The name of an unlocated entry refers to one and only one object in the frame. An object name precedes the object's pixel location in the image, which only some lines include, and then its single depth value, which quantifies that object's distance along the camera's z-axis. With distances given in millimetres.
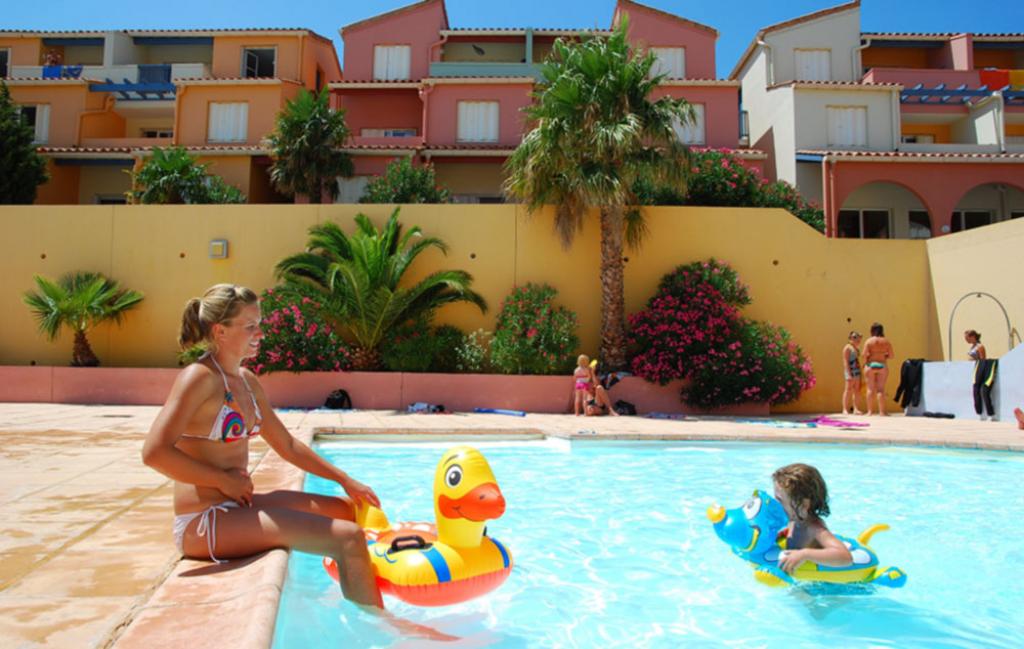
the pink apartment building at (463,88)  23156
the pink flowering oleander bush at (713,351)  13180
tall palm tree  13148
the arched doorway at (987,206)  22500
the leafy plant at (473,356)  14062
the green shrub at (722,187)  17000
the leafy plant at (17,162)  21281
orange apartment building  24250
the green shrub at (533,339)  13547
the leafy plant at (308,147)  20703
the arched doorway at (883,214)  22641
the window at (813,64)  24922
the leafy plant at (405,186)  18078
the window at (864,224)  22859
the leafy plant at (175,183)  19266
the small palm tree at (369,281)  13586
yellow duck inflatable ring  3074
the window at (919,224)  22703
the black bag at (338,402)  13023
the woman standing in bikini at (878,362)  13445
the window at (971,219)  22797
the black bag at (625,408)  13156
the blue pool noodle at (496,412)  12709
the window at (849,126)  22656
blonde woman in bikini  2951
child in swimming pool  3852
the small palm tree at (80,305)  14109
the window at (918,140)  24578
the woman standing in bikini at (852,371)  13578
